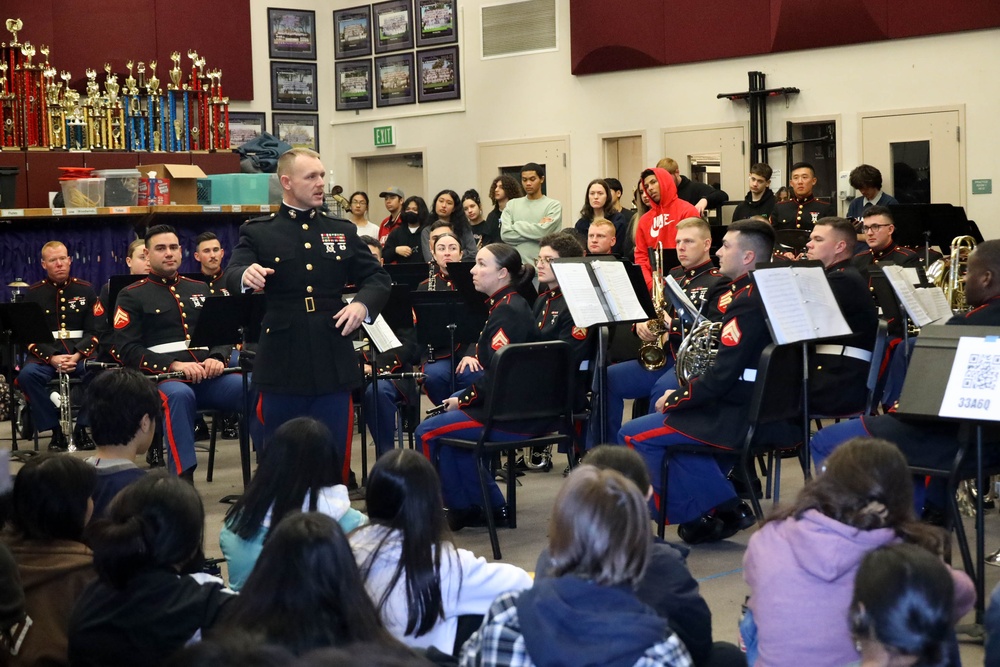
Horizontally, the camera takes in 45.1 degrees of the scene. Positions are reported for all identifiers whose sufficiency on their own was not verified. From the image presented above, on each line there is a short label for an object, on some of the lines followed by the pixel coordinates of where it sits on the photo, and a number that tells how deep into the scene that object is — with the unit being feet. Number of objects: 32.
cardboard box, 31.86
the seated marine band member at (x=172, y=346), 19.16
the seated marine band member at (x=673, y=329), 19.21
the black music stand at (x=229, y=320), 17.25
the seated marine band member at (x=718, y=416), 14.93
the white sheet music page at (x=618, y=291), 17.07
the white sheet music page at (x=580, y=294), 16.55
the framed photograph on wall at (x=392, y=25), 44.73
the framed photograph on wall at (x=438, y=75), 43.75
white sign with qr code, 11.21
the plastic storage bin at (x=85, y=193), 30.99
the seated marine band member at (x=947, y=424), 12.98
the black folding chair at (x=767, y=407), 14.48
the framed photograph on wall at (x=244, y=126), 45.32
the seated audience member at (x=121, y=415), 12.62
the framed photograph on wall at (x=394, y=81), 45.03
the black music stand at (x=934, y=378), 11.69
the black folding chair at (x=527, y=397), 15.53
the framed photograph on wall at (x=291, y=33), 46.14
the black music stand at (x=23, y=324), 22.40
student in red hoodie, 28.37
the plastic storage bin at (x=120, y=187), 31.07
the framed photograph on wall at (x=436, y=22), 43.50
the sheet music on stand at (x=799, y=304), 13.71
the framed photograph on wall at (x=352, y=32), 46.03
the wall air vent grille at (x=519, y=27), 40.83
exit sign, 45.88
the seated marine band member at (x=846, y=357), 16.26
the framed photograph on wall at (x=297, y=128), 46.47
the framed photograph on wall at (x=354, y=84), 46.37
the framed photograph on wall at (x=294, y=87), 46.32
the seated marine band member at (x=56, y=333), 24.09
